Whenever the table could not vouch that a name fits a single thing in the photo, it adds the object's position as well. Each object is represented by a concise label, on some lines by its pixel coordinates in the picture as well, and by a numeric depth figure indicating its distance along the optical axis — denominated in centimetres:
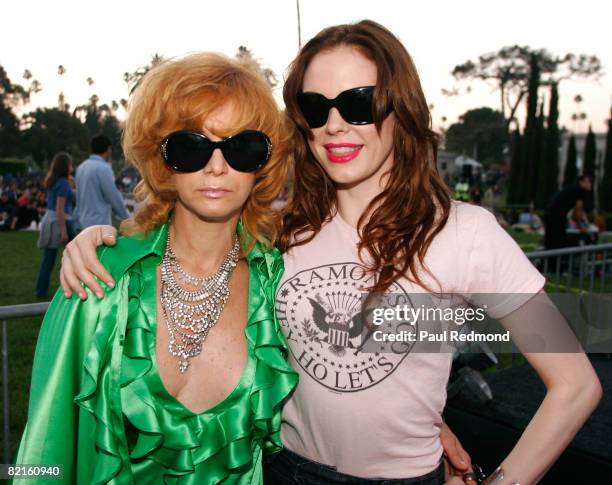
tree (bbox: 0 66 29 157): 6881
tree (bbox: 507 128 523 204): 3306
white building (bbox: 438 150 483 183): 4759
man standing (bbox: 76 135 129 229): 686
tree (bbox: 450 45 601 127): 5016
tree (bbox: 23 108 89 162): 6719
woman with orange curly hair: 158
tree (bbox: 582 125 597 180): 3144
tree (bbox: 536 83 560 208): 3080
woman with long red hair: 163
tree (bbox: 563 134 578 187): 3091
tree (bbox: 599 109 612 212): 2648
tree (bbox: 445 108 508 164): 7281
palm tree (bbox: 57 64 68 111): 7856
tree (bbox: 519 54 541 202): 3244
